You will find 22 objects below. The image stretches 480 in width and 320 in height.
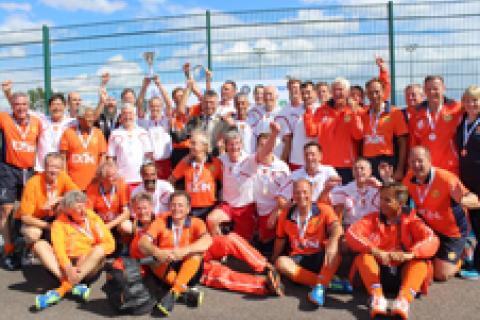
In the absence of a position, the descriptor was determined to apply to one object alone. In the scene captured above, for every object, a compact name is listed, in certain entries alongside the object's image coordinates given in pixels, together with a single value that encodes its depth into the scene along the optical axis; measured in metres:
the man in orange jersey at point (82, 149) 5.75
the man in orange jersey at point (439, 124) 5.12
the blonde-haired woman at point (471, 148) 4.87
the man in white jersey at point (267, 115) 6.33
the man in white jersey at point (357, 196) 4.91
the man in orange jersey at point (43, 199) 5.00
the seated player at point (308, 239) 4.44
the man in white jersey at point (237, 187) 5.44
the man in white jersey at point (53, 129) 5.86
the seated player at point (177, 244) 4.29
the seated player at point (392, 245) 4.06
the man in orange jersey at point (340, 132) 5.66
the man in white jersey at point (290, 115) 6.19
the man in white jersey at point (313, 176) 5.09
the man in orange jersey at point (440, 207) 4.54
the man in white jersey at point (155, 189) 5.31
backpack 4.03
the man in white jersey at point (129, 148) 5.80
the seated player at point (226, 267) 4.45
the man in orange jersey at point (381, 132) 5.39
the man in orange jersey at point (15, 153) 5.62
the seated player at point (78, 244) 4.38
